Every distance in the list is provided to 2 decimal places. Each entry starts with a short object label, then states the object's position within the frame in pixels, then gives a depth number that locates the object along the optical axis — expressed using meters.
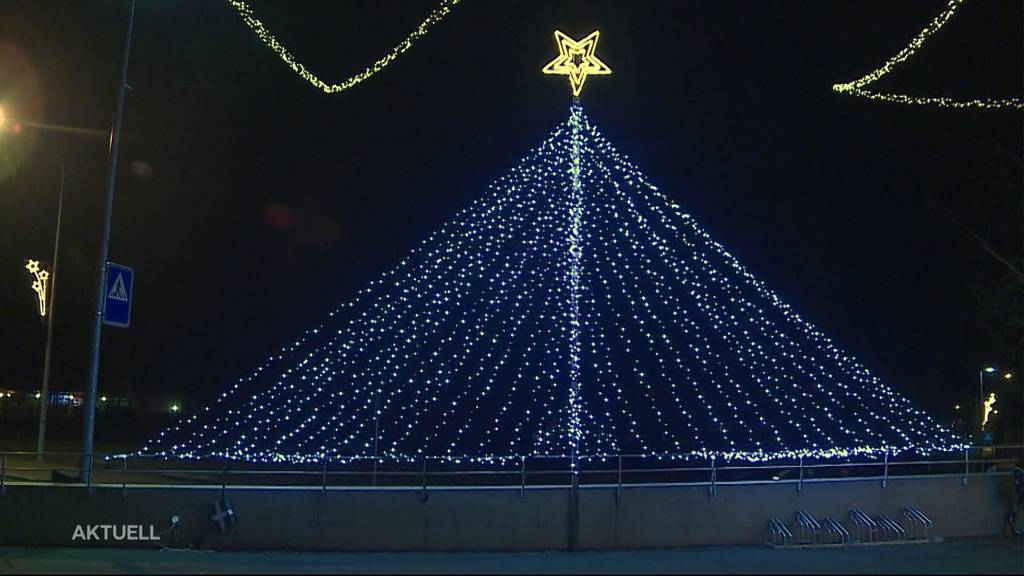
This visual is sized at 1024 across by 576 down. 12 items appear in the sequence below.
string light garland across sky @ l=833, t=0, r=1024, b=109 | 17.28
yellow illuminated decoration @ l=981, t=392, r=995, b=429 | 31.59
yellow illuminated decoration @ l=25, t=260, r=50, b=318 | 25.88
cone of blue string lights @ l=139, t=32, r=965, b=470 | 15.50
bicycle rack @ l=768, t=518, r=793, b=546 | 14.16
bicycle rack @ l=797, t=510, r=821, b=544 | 14.32
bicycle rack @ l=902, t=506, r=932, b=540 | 14.95
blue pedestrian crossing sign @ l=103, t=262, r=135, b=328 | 14.07
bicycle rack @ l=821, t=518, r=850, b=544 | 14.34
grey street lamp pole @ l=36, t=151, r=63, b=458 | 23.84
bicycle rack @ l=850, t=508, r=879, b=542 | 14.55
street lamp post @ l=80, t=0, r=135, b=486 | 13.62
